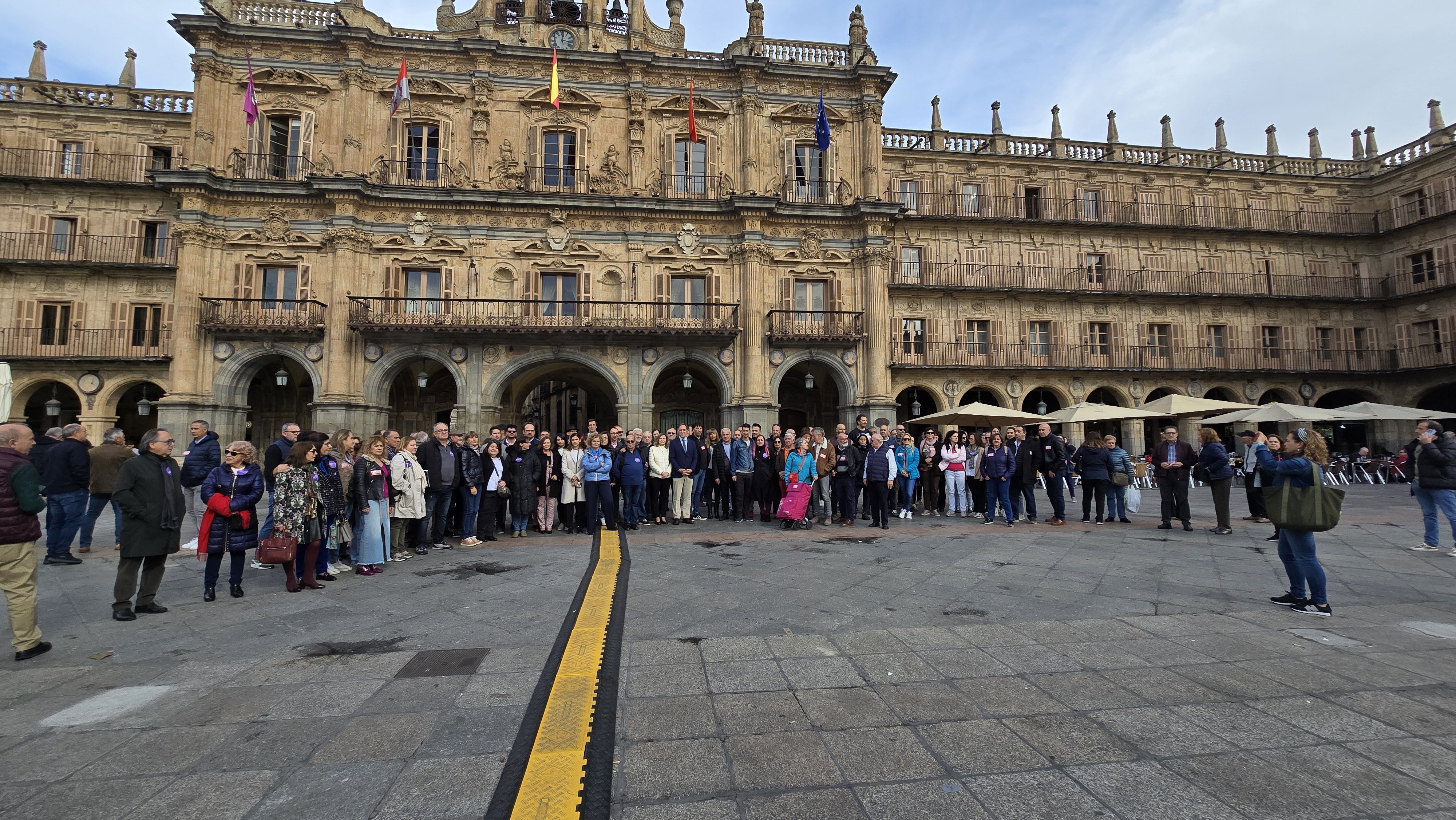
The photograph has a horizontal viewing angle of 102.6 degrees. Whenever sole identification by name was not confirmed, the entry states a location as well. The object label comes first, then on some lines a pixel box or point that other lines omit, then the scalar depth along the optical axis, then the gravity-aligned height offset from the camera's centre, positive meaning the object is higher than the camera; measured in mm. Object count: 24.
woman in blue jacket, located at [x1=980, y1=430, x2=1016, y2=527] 11062 -455
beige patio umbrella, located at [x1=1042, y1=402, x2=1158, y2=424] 14203 +891
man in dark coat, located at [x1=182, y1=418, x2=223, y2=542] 7918 -33
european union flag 18484 +10229
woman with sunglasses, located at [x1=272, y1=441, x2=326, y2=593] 6031 -559
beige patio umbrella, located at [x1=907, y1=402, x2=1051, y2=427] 14422 +830
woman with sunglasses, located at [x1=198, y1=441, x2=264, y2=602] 5723 -588
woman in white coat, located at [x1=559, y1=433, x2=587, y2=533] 10180 -456
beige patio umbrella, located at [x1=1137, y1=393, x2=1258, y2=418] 14891 +1093
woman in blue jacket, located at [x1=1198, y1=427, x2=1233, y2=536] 9398 -371
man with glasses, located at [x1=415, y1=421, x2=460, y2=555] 8484 -349
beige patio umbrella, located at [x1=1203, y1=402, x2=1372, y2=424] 15734 +916
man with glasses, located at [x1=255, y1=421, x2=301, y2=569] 7336 +59
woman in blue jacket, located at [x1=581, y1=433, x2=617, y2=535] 9984 -405
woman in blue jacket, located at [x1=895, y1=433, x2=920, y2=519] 11547 -320
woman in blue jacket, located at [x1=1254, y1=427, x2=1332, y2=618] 5012 -904
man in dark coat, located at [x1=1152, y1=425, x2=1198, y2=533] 9836 -390
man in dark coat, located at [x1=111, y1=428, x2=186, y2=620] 5133 -603
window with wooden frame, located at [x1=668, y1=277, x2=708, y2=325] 19594 +5263
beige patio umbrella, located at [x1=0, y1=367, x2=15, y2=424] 7129 +837
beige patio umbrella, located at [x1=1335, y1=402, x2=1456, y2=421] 16109 +963
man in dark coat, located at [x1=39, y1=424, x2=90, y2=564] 7602 -468
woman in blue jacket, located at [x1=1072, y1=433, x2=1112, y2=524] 10812 -398
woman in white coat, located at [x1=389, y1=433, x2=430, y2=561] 7695 -503
